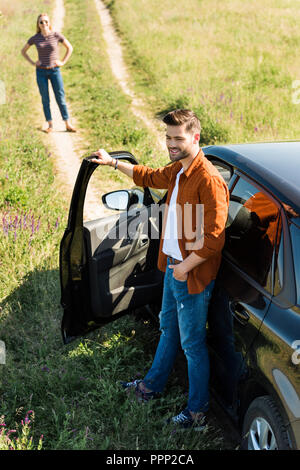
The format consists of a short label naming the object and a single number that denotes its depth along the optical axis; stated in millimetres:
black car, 2215
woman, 8422
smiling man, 2506
